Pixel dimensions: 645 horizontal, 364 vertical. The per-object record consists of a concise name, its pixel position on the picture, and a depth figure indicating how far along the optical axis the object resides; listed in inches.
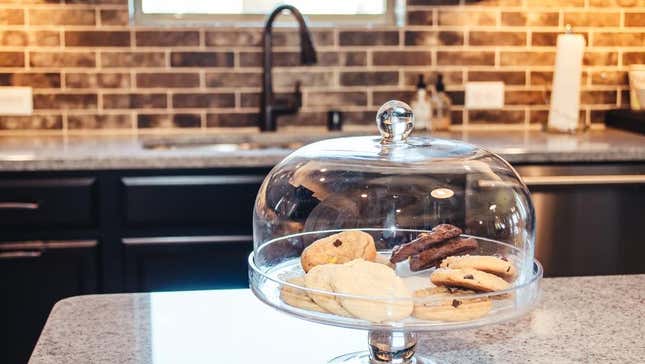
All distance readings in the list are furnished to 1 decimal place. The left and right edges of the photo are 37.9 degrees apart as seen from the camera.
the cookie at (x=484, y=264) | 40.9
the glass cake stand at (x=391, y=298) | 37.6
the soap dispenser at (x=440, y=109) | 130.9
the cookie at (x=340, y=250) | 43.7
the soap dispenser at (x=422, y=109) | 129.0
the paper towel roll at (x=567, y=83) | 127.5
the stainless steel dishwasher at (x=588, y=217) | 110.3
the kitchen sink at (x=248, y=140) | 127.9
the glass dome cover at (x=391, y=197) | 46.6
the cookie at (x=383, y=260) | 43.6
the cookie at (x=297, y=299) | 39.4
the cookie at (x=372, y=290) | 37.4
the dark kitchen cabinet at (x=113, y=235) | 104.2
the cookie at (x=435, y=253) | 42.6
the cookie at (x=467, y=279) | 38.9
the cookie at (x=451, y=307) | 37.6
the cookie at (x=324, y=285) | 38.5
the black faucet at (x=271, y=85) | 123.2
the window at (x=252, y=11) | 133.2
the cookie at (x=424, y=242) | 42.9
